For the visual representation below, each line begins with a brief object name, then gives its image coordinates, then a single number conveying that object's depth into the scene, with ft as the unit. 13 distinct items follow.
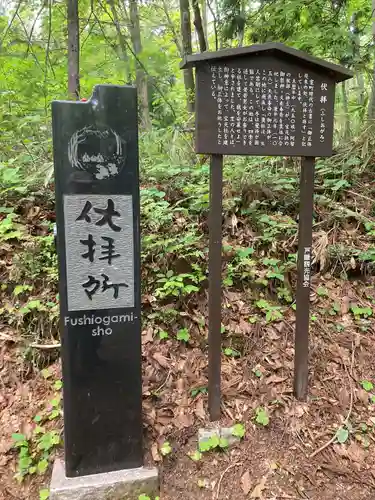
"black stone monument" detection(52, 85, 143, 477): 7.77
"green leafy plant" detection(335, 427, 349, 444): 10.09
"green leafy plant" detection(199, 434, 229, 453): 9.77
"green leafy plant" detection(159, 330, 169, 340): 11.82
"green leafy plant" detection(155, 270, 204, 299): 12.37
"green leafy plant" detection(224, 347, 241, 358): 11.88
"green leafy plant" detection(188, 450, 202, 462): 9.64
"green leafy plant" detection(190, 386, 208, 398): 10.91
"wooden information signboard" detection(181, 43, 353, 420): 9.16
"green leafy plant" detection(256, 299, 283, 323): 12.53
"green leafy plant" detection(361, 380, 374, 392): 11.23
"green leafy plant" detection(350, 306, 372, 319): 13.01
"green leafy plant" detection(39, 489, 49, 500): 8.60
